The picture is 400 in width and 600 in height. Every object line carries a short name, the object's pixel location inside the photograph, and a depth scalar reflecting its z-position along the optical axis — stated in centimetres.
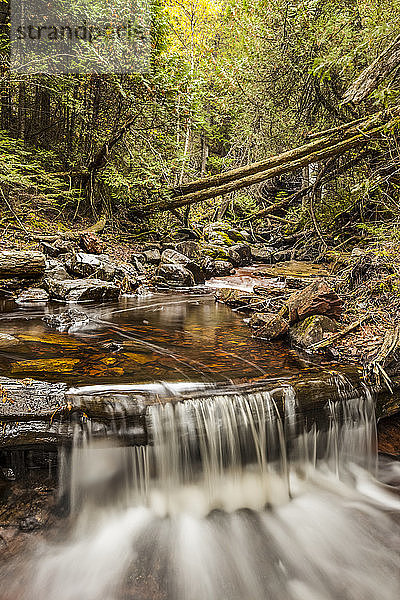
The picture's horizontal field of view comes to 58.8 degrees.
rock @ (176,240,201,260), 1000
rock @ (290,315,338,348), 442
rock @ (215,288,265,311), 655
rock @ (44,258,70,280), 683
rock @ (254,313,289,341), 482
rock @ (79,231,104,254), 820
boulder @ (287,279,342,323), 456
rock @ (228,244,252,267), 1151
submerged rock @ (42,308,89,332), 493
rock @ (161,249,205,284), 910
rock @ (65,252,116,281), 715
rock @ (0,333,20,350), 385
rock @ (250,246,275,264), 1255
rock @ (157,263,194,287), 866
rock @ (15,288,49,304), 623
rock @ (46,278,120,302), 657
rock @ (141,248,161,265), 911
